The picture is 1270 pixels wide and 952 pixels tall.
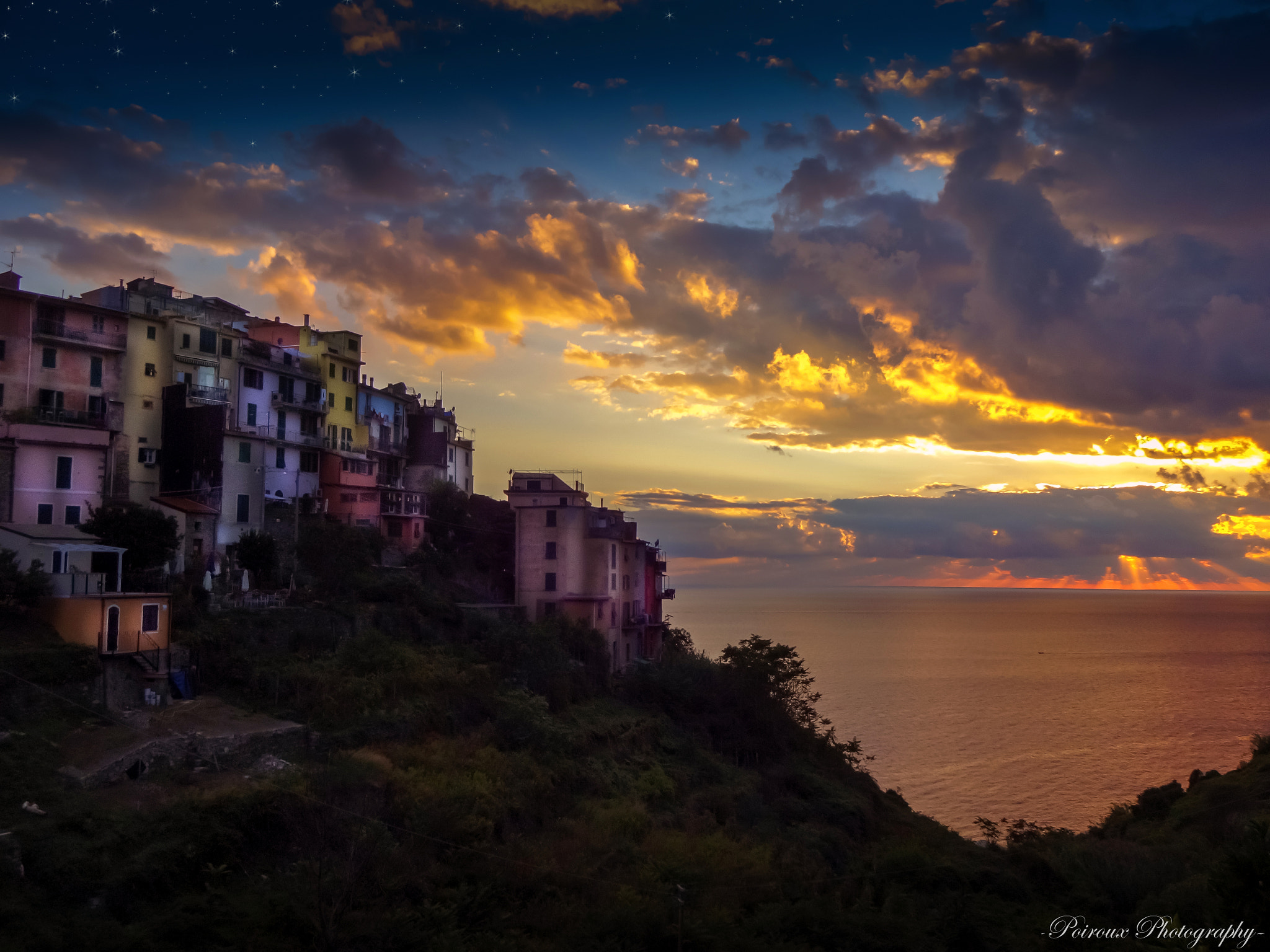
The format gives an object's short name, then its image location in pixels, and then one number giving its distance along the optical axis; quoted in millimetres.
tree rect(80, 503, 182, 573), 33594
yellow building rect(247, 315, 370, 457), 54844
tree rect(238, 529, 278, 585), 39312
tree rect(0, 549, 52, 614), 28750
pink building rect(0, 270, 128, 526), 37469
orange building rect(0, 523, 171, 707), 28703
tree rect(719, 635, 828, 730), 51594
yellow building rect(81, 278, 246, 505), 43906
